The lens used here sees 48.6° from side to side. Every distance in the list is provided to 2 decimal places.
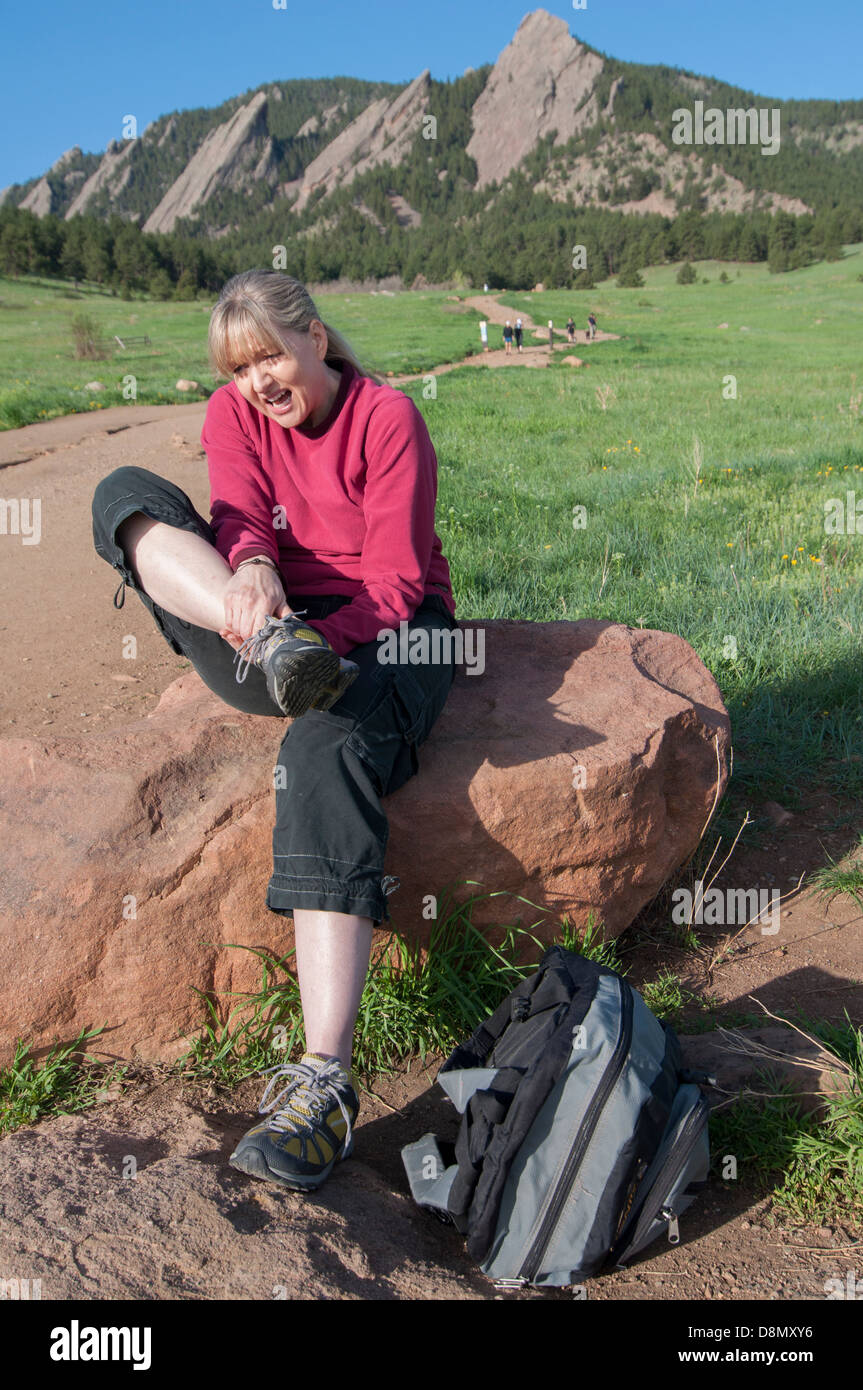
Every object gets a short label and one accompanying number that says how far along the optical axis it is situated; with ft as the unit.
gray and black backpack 6.31
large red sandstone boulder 8.21
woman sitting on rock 7.15
